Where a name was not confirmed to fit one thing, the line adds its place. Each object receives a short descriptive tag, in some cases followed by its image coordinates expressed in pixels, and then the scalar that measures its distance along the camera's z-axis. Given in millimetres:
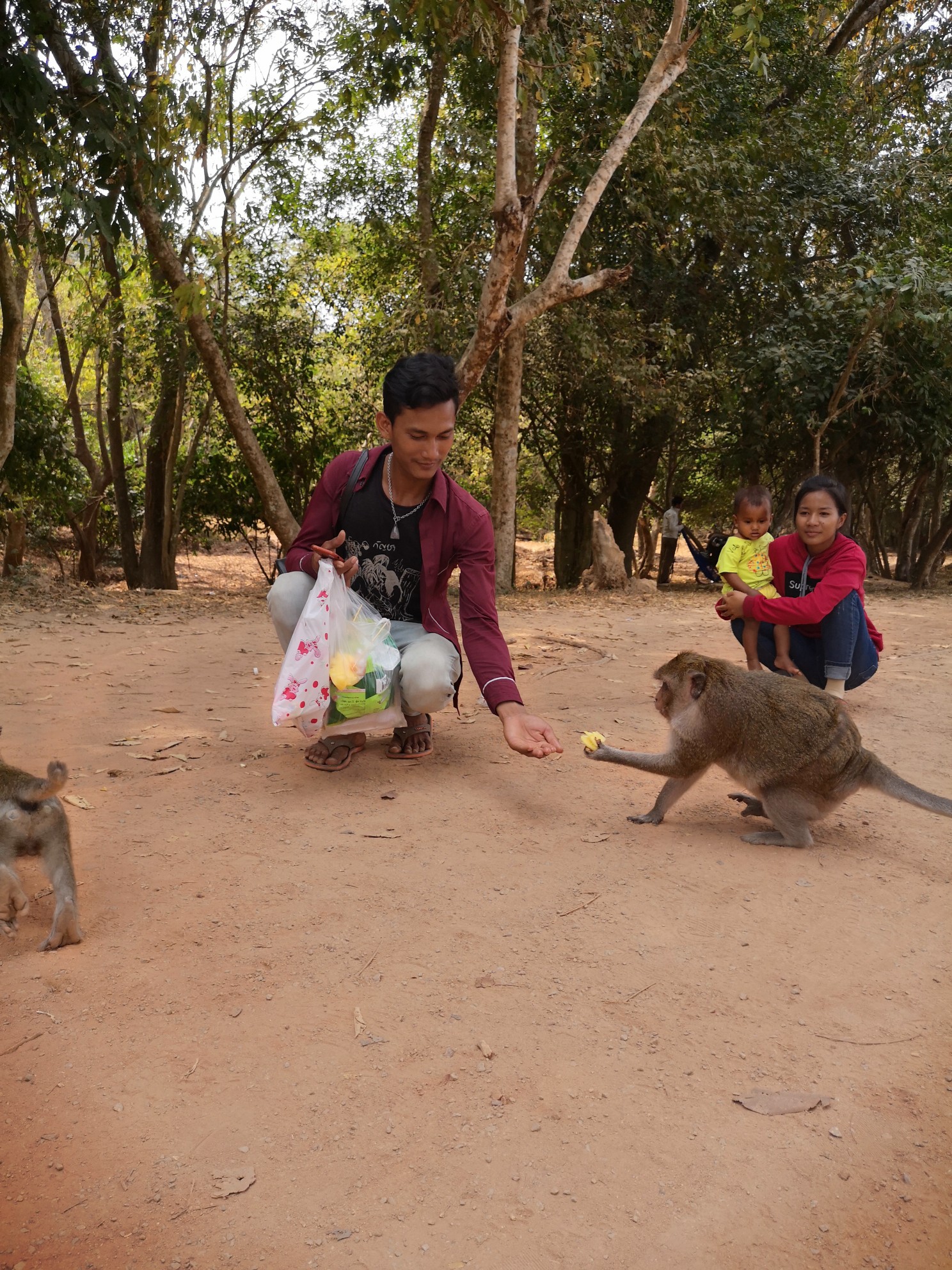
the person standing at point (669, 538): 17938
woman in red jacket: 5223
